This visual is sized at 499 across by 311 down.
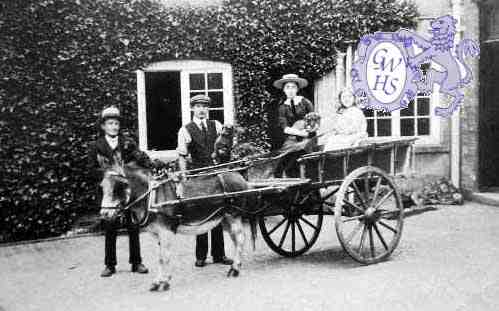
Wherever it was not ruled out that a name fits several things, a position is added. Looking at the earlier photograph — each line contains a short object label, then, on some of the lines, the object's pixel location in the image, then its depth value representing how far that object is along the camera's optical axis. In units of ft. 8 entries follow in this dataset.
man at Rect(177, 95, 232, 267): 19.04
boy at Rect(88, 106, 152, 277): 16.63
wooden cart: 17.26
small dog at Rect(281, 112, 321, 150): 18.77
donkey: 15.79
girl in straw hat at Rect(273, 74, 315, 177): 20.10
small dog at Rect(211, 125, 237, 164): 18.21
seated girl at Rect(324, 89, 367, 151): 19.89
